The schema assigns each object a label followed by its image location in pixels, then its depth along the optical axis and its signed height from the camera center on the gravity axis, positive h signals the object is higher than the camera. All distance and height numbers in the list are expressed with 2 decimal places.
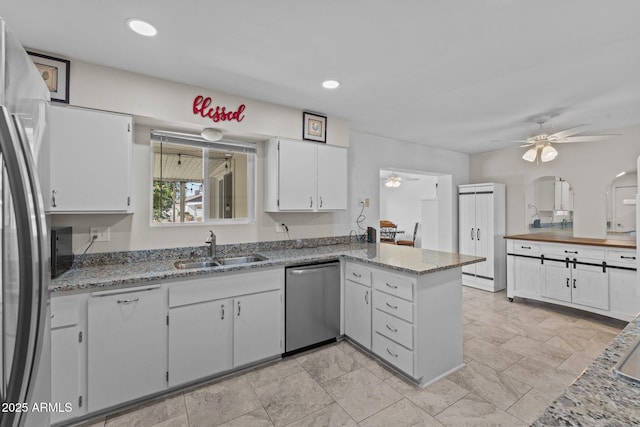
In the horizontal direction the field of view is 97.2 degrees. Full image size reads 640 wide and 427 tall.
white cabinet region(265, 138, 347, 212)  2.98 +0.44
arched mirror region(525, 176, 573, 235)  4.42 +0.17
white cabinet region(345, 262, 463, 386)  2.21 -0.88
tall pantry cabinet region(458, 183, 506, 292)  4.67 -0.29
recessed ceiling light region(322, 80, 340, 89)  2.49 +1.19
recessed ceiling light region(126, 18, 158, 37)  1.70 +1.17
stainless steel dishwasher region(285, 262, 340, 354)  2.62 -0.87
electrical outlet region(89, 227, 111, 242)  2.33 -0.15
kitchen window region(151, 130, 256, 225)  2.71 +0.37
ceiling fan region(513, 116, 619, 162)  3.06 +0.84
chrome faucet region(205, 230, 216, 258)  2.76 -0.29
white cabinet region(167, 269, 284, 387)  2.11 -0.88
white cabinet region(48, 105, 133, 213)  2.00 +0.40
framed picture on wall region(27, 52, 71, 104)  1.98 +1.01
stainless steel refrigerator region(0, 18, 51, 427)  0.64 -0.08
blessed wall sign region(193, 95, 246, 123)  2.55 +0.98
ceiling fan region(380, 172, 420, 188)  7.52 +0.97
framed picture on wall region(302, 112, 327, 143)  3.16 +1.01
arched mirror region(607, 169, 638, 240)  3.69 +0.14
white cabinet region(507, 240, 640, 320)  3.28 -0.78
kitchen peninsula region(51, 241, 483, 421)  1.83 -0.79
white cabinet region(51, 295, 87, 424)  1.73 -0.89
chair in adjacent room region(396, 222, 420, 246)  8.04 -0.75
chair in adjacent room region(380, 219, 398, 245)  8.70 -0.51
